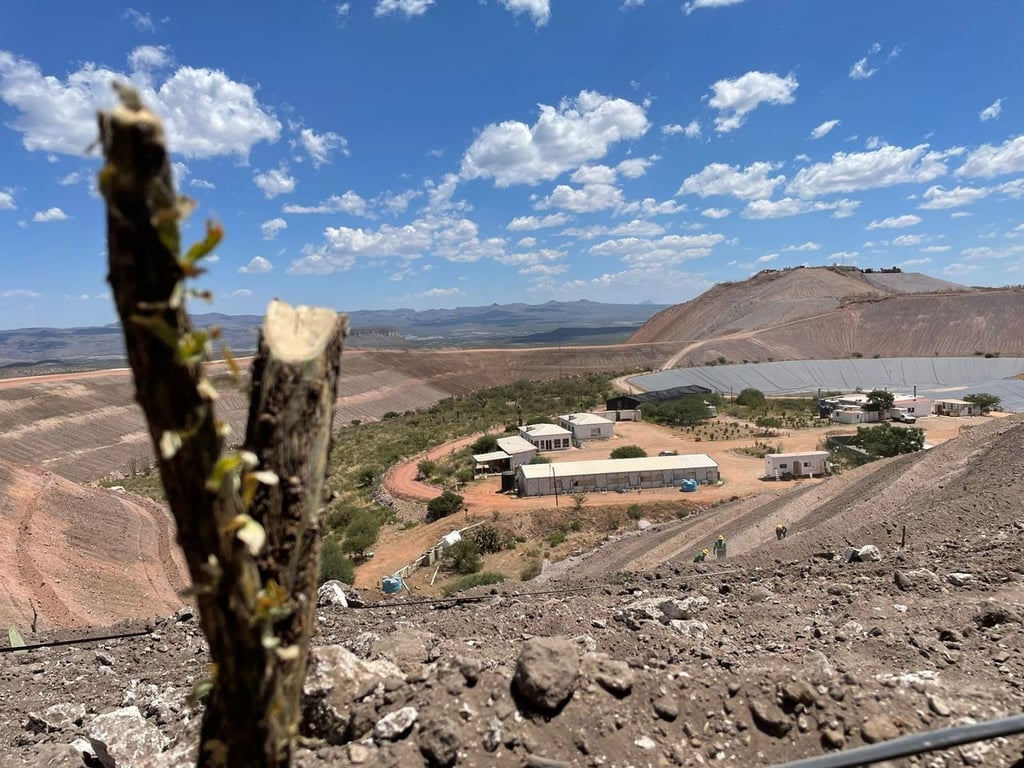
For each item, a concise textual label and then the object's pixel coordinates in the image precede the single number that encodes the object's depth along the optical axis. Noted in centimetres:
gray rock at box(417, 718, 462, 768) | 411
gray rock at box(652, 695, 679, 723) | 454
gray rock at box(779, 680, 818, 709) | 454
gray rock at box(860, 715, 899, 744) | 420
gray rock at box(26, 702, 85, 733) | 644
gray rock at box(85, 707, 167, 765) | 544
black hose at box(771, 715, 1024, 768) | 297
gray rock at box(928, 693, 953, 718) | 447
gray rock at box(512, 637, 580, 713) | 447
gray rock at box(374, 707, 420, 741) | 429
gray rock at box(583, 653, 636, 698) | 470
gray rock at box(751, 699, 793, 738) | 441
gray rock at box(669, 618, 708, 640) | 742
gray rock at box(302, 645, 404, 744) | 458
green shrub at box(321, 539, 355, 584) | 2041
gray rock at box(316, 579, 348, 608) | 1124
